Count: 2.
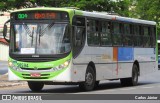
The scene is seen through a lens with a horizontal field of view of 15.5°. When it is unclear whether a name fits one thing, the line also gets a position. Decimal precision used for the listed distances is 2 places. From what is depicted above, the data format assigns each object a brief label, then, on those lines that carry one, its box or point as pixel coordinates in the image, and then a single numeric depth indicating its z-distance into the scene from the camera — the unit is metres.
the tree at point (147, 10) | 60.00
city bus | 19.80
